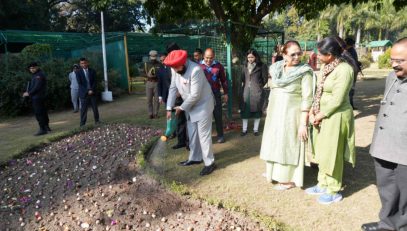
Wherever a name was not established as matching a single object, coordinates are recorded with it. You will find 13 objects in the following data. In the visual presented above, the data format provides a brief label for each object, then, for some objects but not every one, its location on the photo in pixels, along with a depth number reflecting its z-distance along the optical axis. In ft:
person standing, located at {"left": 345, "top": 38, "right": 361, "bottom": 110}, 24.63
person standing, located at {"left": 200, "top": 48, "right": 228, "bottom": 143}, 19.74
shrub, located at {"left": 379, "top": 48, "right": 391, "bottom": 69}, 80.79
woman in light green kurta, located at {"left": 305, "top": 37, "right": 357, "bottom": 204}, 11.41
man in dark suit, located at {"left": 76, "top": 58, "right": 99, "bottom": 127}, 26.43
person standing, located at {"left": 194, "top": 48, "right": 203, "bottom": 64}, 21.33
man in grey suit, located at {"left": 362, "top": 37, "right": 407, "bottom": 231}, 9.14
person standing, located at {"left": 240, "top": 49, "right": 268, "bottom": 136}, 20.64
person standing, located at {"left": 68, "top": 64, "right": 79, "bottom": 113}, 34.96
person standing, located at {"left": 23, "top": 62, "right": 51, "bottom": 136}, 25.32
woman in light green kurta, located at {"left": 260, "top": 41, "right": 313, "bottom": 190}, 12.22
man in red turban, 14.37
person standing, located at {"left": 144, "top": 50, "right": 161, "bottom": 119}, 28.63
